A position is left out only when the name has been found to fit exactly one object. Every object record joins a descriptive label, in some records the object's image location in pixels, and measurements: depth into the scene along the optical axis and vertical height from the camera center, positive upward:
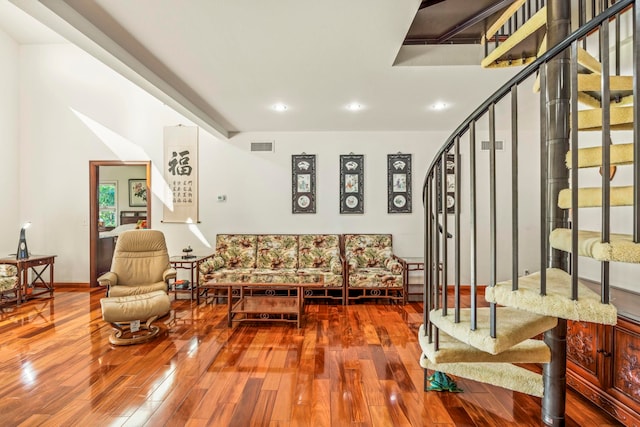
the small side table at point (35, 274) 4.36 -0.89
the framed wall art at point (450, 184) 5.16 +0.48
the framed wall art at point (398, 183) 5.28 +0.50
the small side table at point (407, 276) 4.57 -0.89
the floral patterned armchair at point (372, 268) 4.42 -0.80
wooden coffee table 3.56 -1.06
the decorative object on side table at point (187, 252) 4.86 -0.59
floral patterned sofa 4.67 -0.63
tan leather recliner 3.70 -0.62
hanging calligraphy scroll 5.30 +0.67
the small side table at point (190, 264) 4.56 -0.75
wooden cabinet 1.86 -0.97
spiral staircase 1.30 -0.06
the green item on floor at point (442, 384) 2.30 -1.22
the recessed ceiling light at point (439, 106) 3.98 +1.36
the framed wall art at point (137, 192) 7.62 +0.51
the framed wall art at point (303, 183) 5.32 +0.50
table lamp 4.48 -0.47
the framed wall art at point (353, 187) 5.31 +0.44
